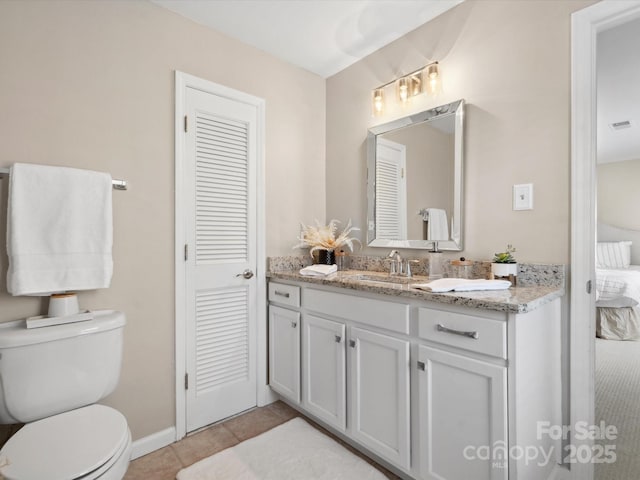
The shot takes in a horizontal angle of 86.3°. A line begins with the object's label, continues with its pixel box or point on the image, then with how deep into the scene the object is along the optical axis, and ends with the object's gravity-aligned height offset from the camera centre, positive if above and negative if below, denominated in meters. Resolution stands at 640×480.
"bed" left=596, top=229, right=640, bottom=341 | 3.41 -0.65
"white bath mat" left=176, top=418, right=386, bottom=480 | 1.64 -1.13
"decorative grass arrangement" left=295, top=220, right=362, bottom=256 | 2.43 +0.01
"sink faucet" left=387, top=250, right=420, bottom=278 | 2.09 -0.16
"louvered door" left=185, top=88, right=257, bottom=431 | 2.02 -0.11
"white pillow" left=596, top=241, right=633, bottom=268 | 4.50 -0.19
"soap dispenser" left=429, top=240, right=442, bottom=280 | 1.90 -0.14
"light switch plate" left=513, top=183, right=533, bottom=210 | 1.64 +0.21
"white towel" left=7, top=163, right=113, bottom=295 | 1.40 +0.04
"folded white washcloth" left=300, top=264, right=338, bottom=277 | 2.05 -0.19
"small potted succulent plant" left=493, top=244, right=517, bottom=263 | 1.62 -0.08
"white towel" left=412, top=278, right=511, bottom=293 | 1.38 -0.19
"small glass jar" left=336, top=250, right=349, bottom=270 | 2.48 -0.15
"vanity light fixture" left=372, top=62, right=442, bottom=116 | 1.98 +0.95
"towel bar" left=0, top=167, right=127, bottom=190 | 1.67 +0.27
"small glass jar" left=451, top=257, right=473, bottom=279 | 1.78 -0.15
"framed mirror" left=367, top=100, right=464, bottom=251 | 1.92 +0.37
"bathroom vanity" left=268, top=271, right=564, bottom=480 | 1.20 -0.57
